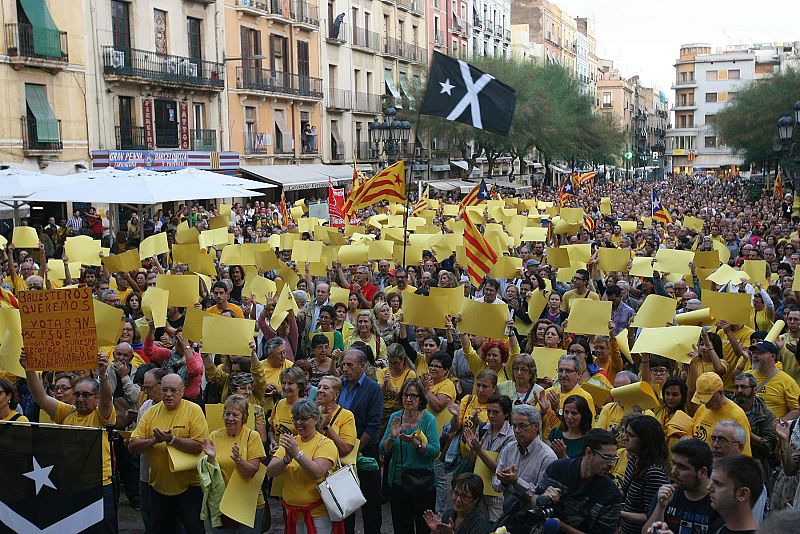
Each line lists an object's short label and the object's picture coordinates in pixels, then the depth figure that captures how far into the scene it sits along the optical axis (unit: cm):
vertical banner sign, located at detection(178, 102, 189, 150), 3156
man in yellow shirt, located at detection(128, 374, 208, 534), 591
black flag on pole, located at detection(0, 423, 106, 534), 478
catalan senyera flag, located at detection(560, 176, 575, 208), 2570
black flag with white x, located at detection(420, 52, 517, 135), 1242
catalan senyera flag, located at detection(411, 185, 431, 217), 1989
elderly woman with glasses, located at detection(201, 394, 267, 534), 577
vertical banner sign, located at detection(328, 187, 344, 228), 1865
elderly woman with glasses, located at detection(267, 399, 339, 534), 555
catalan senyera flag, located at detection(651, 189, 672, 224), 2156
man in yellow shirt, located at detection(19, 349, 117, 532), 617
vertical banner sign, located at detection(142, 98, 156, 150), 2947
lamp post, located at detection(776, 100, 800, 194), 1769
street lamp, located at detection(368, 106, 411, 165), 2414
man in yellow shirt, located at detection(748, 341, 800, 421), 659
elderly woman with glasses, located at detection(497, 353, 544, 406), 650
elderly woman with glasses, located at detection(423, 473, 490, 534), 498
